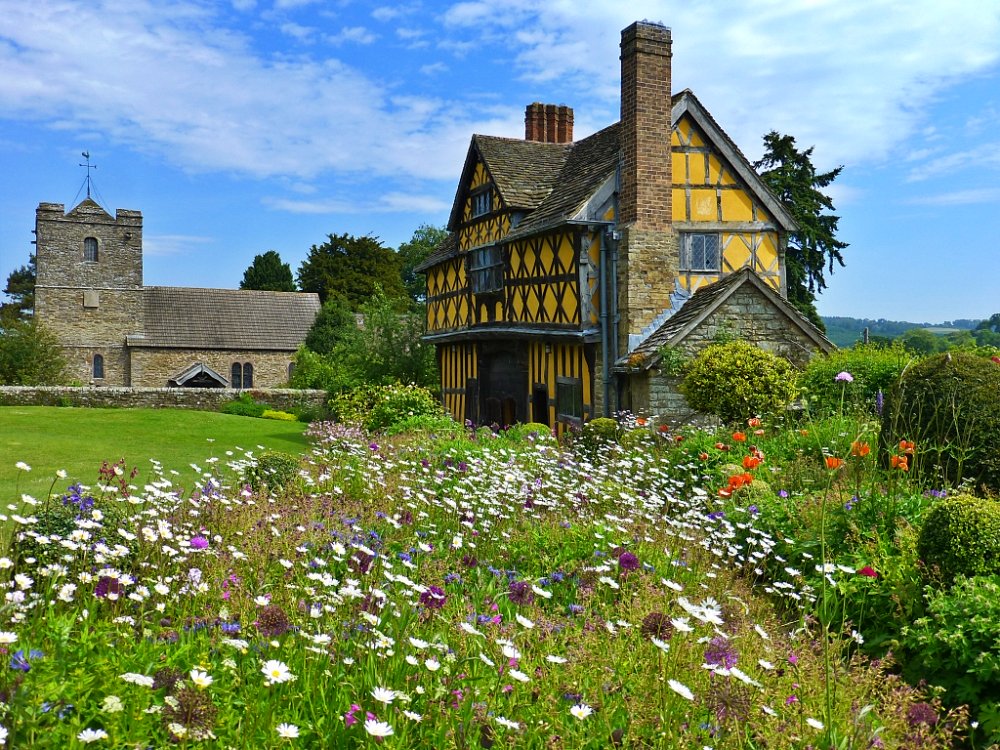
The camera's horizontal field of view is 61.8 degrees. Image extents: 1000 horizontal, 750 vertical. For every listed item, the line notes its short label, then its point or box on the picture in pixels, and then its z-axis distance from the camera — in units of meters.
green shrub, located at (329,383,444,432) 20.52
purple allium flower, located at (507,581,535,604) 4.53
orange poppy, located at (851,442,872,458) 6.65
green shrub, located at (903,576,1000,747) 4.85
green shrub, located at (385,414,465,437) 15.35
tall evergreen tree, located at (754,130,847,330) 34.47
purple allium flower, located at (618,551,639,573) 4.72
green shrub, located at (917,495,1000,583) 5.76
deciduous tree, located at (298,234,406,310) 55.47
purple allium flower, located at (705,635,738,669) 3.63
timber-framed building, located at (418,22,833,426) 16.81
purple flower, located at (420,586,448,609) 4.07
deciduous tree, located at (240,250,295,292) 66.56
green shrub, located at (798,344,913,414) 14.45
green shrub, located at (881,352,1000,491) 8.89
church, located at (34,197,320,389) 46.53
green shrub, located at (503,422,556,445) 13.40
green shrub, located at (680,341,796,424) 14.45
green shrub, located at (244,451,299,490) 8.88
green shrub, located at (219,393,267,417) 31.31
